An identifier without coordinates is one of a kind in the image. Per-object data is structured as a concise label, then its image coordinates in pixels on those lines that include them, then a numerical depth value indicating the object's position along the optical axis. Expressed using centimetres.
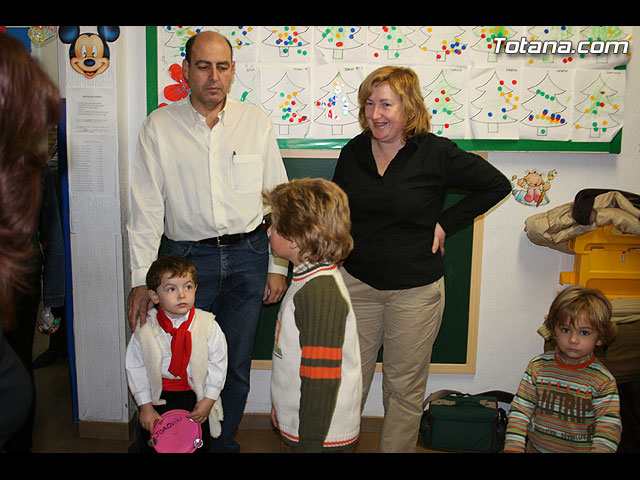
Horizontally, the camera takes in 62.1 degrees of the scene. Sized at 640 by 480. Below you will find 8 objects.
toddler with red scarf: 195
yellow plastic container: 247
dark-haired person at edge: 92
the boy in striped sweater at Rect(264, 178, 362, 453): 149
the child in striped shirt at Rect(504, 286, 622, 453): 195
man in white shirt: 213
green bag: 258
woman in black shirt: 200
